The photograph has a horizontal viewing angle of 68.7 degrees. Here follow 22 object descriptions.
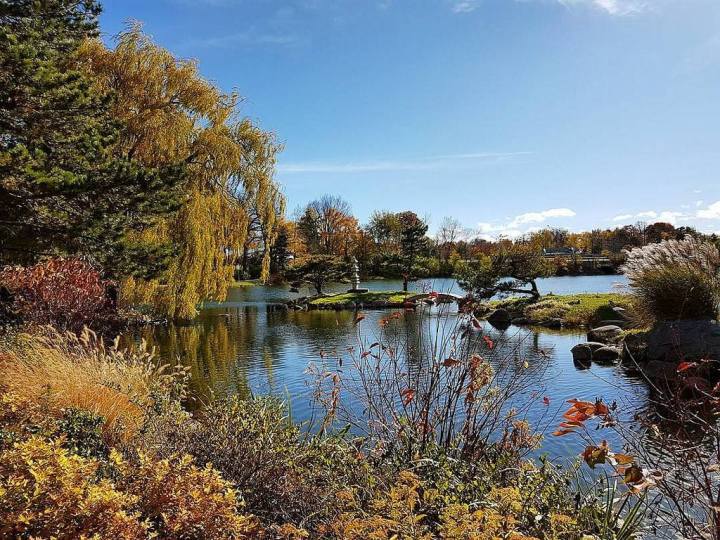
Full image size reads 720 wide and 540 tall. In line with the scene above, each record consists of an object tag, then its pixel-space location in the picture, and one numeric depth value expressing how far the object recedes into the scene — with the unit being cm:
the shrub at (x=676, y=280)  1136
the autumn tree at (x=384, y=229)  5247
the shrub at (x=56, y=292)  1009
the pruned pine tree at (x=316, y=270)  2886
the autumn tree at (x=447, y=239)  3972
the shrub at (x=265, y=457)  309
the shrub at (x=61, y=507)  184
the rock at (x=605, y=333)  1433
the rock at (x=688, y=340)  1012
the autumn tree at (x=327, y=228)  4942
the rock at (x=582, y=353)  1223
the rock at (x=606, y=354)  1229
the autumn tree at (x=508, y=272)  2319
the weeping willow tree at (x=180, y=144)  1423
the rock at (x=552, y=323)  1819
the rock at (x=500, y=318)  2005
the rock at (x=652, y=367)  1010
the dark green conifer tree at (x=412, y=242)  3153
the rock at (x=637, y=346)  1121
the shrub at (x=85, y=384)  421
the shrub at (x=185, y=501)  213
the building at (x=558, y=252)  5573
